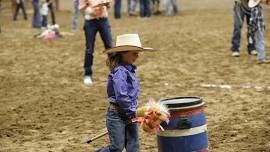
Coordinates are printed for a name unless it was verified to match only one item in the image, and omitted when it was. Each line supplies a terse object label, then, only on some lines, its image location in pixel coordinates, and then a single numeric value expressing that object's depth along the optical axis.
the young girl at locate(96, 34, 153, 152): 5.16
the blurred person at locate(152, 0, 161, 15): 24.33
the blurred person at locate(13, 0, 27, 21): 24.69
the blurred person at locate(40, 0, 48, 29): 19.48
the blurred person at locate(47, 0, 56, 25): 19.61
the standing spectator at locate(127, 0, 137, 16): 24.61
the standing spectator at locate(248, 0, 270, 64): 11.38
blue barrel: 5.03
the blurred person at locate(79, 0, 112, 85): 9.56
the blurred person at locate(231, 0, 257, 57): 11.97
